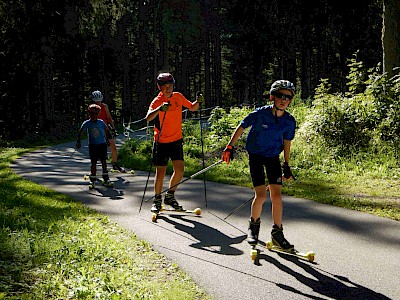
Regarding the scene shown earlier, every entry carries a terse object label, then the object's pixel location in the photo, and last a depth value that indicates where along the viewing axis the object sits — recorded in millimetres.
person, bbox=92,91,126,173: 11859
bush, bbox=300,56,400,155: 12117
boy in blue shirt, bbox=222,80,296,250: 5895
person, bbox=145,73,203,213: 7801
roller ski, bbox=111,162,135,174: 13045
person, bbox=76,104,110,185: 10937
